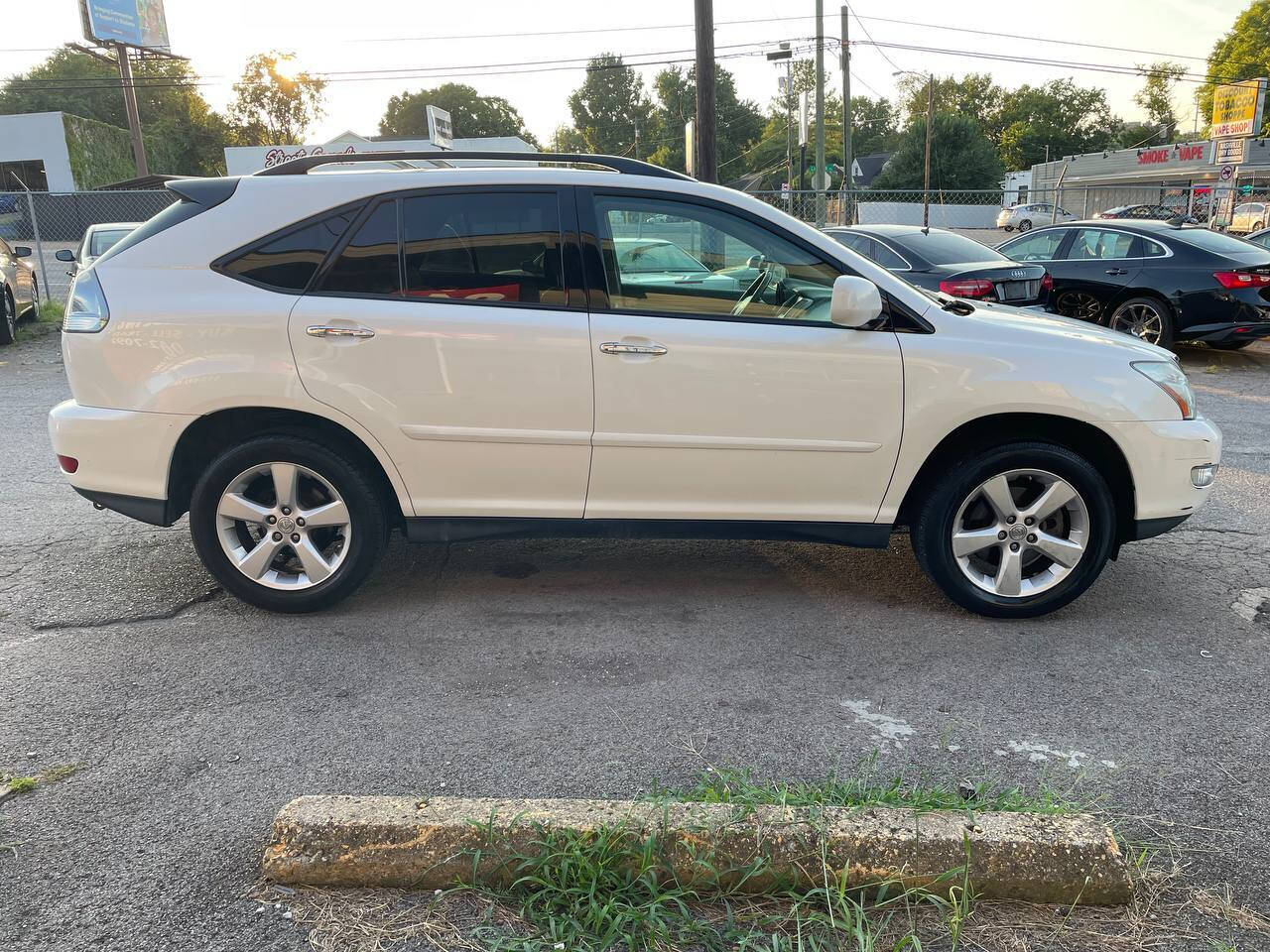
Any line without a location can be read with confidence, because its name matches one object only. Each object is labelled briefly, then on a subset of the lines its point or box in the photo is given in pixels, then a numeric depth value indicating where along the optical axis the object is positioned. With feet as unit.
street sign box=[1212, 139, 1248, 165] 63.57
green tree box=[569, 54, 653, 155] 317.22
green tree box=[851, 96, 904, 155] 317.01
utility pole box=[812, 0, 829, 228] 84.64
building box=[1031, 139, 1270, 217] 150.51
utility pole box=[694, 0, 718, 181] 44.32
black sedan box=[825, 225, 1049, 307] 29.71
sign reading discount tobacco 100.73
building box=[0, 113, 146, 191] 122.62
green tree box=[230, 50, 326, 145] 218.79
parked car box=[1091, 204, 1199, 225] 102.99
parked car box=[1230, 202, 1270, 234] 111.04
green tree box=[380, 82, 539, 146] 294.87
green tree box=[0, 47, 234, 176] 185.37
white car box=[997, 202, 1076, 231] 142.61
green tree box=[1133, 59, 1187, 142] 300.81
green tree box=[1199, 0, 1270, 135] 236.63
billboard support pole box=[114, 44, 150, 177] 114.42
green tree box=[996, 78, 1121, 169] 290.15
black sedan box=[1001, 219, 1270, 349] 32.63
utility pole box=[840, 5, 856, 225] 106.52
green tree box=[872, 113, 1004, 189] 185.78
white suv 12.67
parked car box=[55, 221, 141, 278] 40.42
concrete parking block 7.59
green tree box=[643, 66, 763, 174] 299.17
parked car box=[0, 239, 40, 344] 40.37
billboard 132.57
